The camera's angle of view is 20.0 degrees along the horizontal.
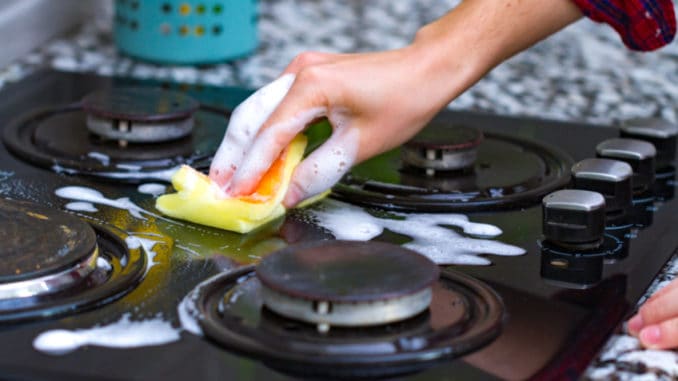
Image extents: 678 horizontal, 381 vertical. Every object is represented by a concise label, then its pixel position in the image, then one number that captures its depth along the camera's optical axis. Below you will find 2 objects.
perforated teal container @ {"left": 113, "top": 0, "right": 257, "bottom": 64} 1.42
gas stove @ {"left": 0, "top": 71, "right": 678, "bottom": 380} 0.92
